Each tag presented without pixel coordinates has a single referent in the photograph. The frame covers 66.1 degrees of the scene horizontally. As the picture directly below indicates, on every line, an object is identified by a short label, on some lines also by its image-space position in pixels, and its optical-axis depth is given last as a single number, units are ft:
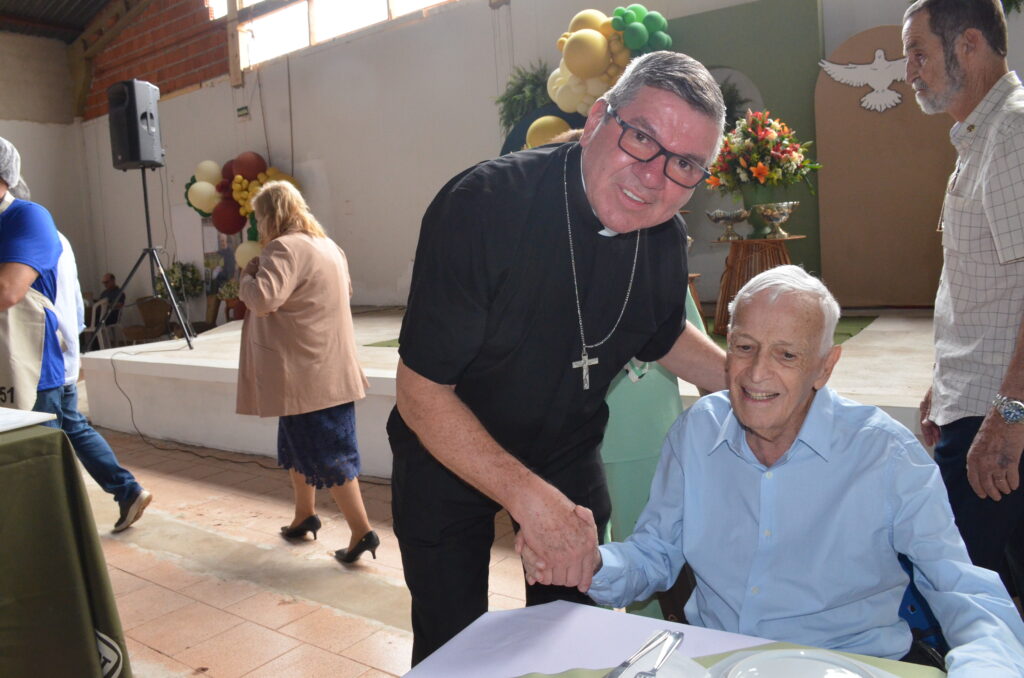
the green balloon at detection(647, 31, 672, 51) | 18.66
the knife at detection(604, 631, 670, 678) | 2.77
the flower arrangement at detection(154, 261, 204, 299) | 35.78
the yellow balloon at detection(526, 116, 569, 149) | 18.63
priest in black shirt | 4.07
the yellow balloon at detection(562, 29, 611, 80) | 17.71
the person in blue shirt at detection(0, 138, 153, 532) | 8.71
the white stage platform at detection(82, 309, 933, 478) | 10.99
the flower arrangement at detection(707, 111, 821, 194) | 13.01
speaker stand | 19.22
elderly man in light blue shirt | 4.16
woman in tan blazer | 10.41
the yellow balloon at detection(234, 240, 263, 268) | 28.50
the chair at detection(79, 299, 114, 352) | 33.99
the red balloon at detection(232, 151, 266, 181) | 30.76
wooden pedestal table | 13.88
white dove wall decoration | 17.57
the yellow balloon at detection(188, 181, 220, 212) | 31.14
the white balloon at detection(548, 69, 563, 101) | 19.39
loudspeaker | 20.42
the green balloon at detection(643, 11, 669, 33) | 18.72
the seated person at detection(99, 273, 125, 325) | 36.40
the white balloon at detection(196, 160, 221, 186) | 31.45
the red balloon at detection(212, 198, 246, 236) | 31.07
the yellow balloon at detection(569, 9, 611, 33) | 18.61
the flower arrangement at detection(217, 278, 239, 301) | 33.23
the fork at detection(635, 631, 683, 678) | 2.72
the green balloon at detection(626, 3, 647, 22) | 18.51
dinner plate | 2.80
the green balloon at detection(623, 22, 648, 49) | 17.89
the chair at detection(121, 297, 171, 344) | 33.42
